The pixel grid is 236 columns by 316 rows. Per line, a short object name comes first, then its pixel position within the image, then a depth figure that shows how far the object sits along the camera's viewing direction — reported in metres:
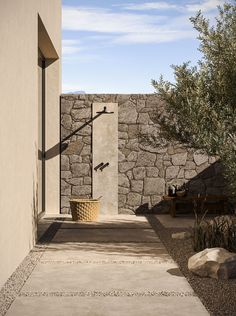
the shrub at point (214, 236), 6.57
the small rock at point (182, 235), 7.99
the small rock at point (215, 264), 5.40
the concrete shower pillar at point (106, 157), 11.67
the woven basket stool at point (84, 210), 10.34
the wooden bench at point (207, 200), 11.02
